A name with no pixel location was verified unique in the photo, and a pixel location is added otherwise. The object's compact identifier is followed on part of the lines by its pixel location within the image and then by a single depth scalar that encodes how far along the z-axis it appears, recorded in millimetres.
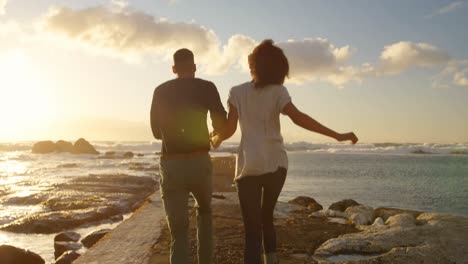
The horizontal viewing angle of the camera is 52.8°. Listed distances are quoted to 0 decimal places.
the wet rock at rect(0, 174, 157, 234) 14102
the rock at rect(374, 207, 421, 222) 11594
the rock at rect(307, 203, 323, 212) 14712
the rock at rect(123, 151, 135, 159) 74312
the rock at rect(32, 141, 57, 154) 94562
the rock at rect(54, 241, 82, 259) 10266
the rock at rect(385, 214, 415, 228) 8953
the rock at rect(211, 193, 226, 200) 13166
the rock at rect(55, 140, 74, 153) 95312
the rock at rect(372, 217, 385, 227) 10180
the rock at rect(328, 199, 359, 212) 15196
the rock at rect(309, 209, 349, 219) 11272
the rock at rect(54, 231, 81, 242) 10945
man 4148
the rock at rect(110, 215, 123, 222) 15629
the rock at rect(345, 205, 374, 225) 10414
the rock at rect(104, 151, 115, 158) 76312
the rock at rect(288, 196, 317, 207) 16219
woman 4070
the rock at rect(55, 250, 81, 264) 8820
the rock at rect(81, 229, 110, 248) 10516
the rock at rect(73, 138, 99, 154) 90250
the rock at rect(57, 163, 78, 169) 45531
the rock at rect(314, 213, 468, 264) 6160
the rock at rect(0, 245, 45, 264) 8477
